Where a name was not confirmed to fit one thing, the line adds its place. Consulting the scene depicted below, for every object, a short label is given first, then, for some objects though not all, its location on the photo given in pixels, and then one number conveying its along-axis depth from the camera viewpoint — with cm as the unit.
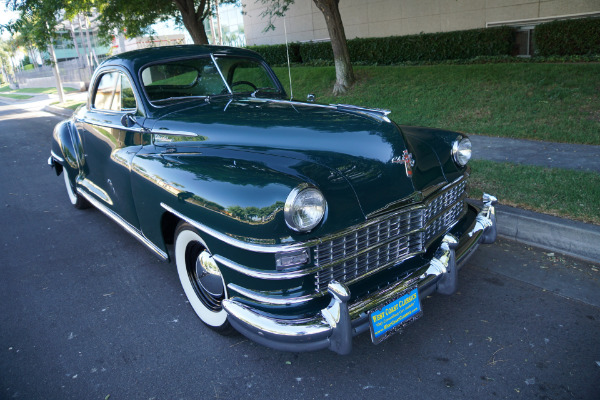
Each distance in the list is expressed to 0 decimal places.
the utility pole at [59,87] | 1941
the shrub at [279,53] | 1659
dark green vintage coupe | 231
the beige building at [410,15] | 1209
